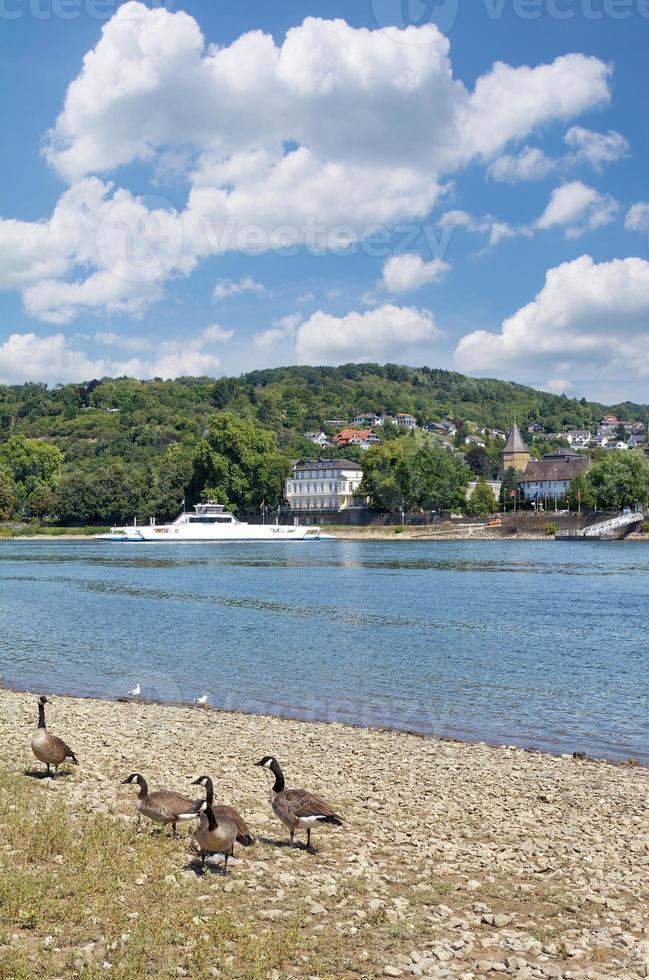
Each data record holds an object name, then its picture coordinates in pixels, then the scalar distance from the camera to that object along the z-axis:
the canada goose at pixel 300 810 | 9.27
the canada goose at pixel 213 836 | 8.48
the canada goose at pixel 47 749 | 11.64
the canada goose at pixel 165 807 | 9.42
